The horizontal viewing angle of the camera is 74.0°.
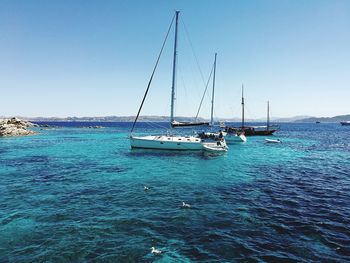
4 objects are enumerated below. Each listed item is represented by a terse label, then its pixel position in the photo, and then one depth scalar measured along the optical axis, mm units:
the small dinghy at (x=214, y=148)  41250
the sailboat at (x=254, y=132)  88125
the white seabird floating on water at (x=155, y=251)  10430
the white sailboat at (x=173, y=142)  41500
